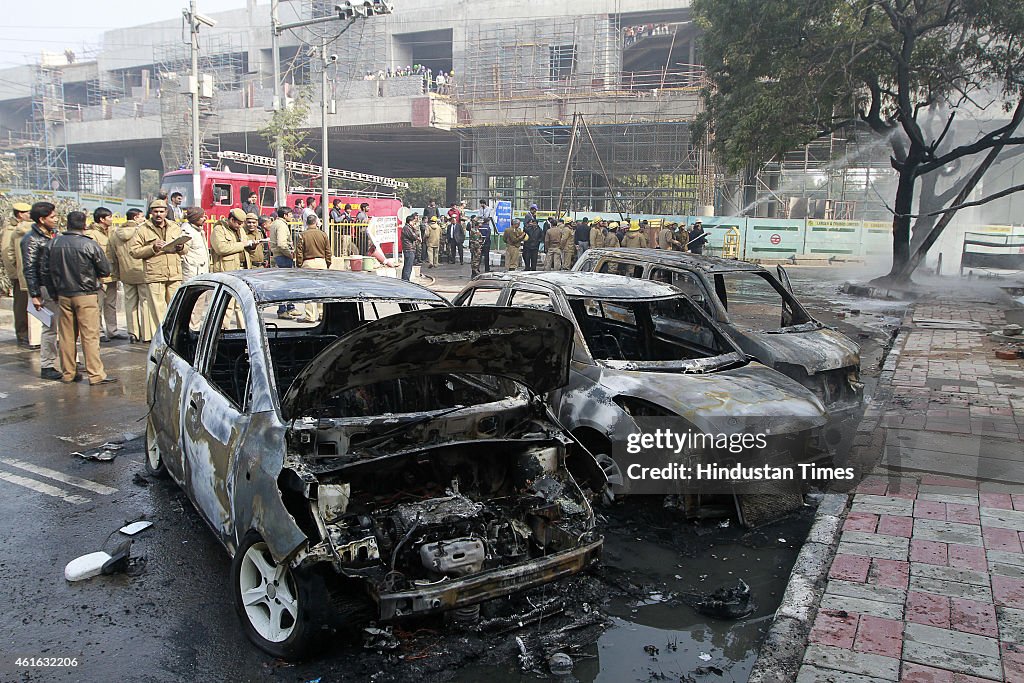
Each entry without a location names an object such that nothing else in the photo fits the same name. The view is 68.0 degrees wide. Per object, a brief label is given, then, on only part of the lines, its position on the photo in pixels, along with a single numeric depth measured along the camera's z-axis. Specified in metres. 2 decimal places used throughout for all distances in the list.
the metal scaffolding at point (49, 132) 52.16
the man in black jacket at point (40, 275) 8.18
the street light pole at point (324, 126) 20.92
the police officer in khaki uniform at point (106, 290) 10.65
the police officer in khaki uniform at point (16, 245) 9.59
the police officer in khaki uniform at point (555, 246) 20.64
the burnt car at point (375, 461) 3.24
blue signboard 28.42
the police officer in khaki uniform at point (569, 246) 20.56
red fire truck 22.52
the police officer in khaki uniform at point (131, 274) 9.91
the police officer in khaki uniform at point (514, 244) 20.45
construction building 35.19
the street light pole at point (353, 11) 18.20
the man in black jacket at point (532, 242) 22.03
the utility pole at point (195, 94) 19.68
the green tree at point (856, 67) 16.84
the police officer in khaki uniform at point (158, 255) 9.72
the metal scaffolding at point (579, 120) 34.66
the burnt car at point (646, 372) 4.97
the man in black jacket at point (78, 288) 7.93
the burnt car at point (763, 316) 7.10
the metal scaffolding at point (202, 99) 44.62
